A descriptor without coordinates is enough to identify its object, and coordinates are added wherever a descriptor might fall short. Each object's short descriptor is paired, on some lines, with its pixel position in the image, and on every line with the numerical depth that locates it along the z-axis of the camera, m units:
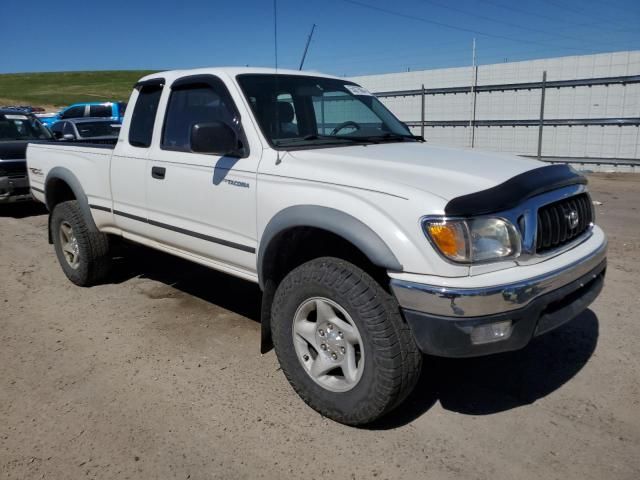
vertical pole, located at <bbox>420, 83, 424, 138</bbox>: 15.89
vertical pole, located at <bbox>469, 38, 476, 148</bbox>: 14.91
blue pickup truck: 19.86
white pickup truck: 2.48
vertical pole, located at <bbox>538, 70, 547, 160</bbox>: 13.44
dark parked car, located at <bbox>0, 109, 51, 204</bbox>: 8.98
